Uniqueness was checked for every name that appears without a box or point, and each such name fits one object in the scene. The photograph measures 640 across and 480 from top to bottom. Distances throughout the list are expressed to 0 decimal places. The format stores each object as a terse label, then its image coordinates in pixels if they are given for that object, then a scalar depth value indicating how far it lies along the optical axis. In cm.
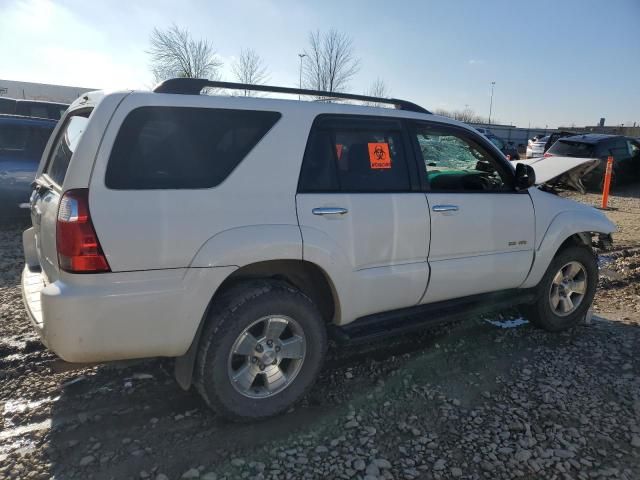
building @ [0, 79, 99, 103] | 4841
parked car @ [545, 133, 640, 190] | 1345
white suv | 237
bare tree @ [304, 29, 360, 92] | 3225
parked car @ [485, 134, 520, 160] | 1933
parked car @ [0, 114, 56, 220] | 689
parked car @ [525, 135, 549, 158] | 1841
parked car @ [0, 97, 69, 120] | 1049
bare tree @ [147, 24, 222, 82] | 3219
